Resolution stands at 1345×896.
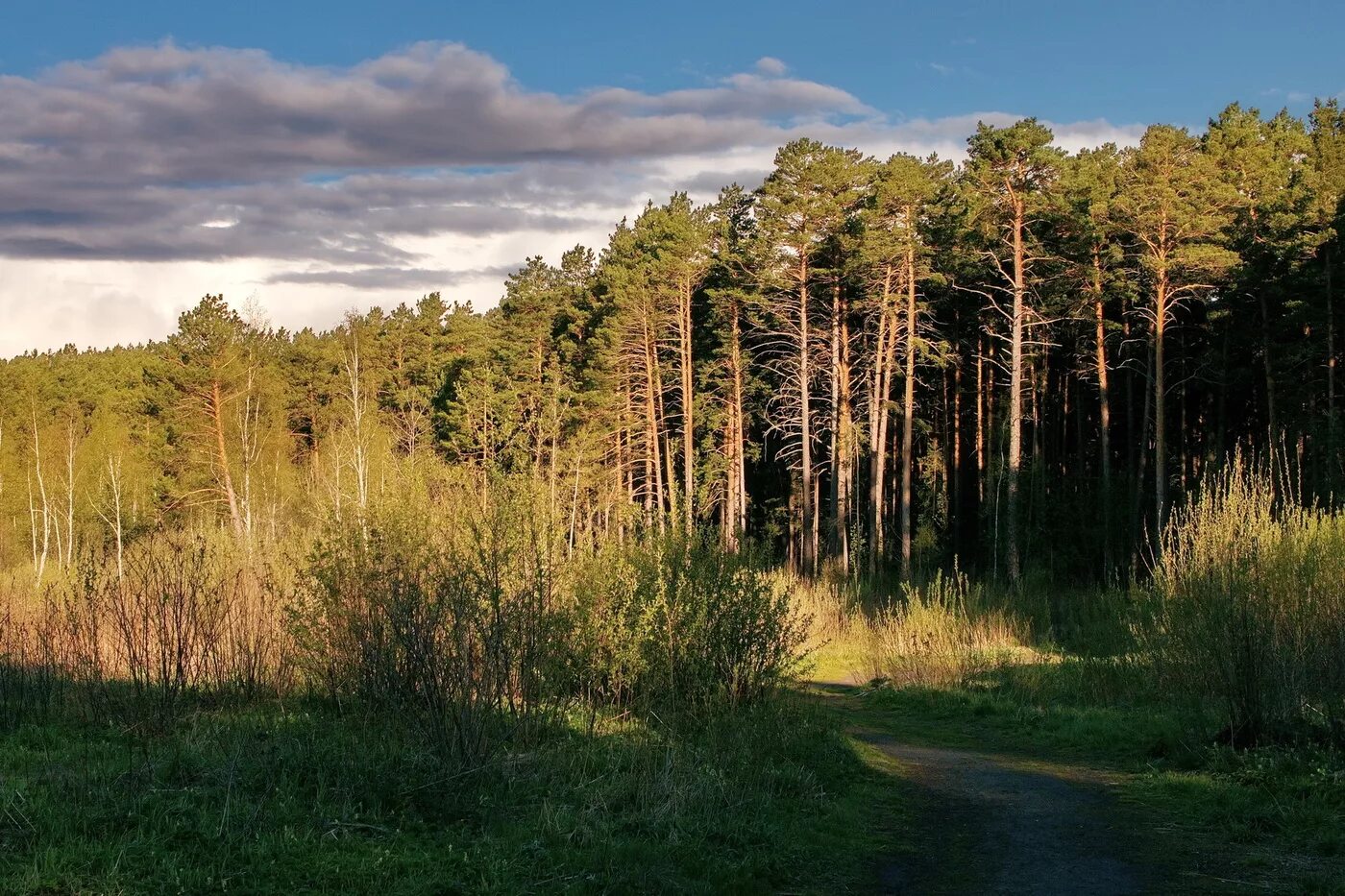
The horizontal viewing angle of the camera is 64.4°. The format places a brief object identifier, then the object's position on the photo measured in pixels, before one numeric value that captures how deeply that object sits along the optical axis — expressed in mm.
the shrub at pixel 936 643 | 20500
